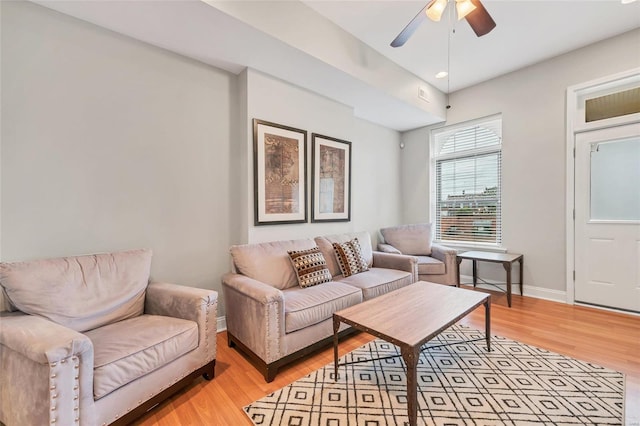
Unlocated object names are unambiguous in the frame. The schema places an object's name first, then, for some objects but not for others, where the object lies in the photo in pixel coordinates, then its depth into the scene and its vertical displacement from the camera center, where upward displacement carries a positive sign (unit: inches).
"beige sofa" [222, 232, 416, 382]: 76.1 -30.0
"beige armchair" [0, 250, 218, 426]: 47.3 -29.3
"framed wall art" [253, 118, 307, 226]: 111.8 +16.4
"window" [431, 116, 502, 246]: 157.5 +17.7
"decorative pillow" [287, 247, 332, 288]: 102.8 -22.8
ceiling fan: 73.5 +56.0
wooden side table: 128.2 -25.0
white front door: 116.3 -3.9
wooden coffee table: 56.7 -28.7
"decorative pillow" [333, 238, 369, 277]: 119.8 -22.4
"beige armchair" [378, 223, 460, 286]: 142.6 -23.9
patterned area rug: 61.2 -47.9
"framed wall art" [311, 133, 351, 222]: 134.0 +16.3
